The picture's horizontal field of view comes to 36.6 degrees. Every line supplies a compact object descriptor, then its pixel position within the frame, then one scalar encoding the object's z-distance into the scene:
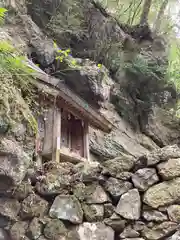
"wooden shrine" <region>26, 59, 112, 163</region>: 4.04
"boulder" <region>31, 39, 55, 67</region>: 5.20
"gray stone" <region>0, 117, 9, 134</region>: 2.68
